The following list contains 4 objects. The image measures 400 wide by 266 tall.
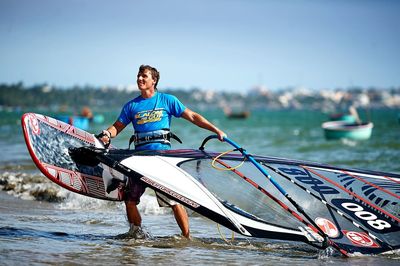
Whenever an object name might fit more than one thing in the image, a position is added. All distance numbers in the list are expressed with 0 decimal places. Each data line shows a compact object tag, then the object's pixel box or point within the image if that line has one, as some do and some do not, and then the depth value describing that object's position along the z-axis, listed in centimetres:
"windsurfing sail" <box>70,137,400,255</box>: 1246
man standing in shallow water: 1255
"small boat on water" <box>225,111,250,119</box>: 19742
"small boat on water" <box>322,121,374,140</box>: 5875
